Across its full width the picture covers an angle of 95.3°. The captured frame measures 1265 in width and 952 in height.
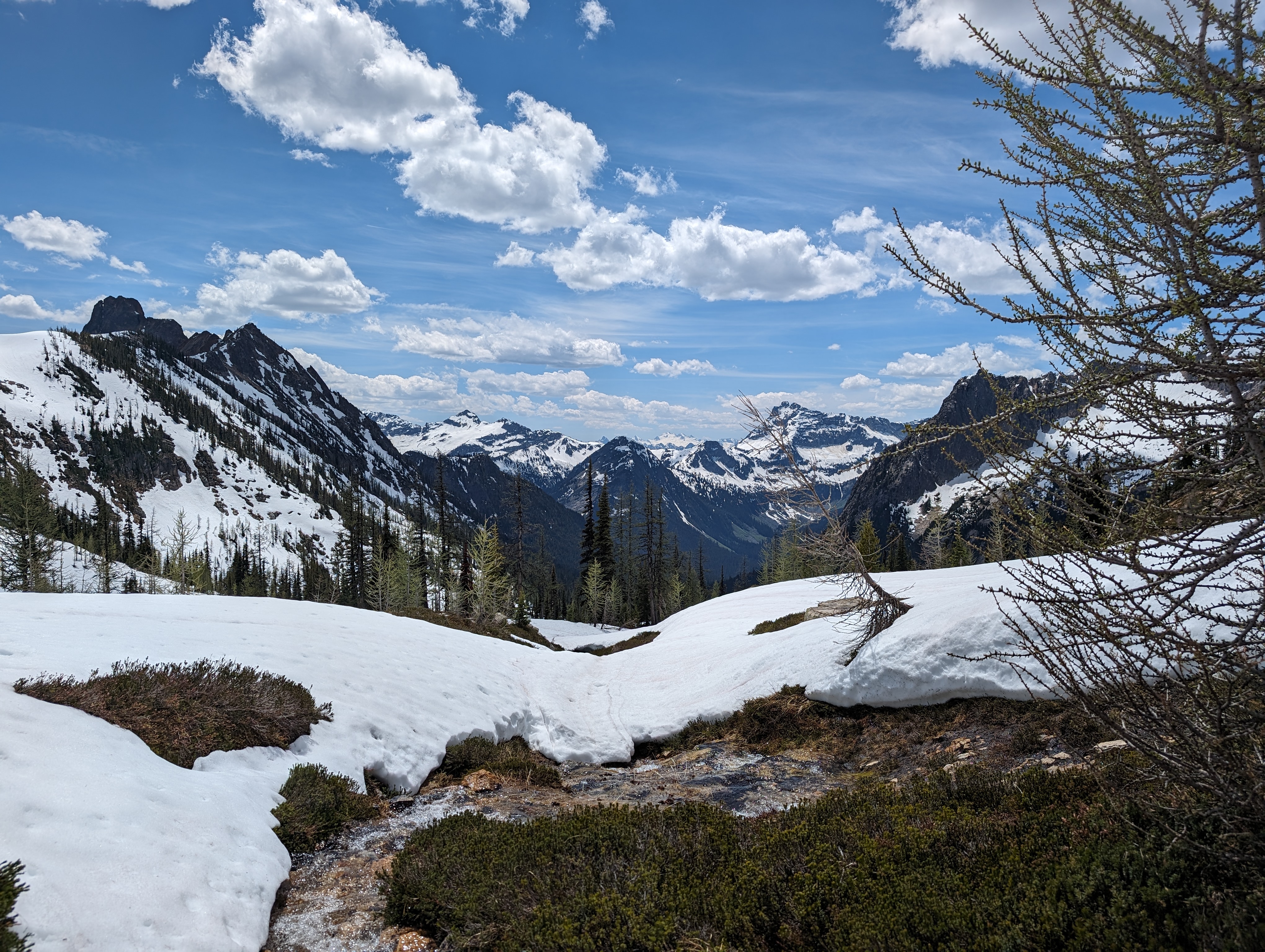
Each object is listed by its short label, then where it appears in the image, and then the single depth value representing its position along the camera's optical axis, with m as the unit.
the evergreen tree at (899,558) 71.44
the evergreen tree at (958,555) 59.44
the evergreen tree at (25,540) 48.38
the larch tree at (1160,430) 3.21
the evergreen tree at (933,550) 59.03
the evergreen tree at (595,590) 61.09
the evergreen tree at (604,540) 59.72
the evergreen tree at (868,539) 39.84
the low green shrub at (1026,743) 8.03
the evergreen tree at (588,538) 59.69
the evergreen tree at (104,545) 66.81
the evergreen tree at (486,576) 37.78
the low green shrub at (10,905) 3.53
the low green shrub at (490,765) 10.30
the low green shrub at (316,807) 6.70
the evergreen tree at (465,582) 44.78
